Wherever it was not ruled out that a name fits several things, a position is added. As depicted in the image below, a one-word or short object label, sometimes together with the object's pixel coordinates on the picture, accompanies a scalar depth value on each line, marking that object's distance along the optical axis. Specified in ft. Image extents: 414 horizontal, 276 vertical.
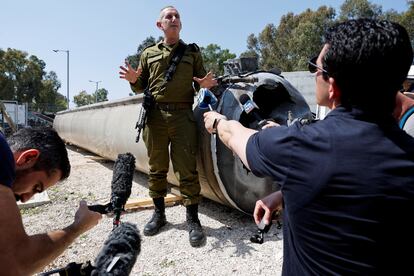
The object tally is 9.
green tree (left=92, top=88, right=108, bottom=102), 187.87
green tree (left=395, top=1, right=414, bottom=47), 84.13
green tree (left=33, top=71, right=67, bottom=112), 129.90
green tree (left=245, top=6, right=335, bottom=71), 93.66
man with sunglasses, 3.24
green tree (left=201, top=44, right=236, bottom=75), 154.38
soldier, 11.63
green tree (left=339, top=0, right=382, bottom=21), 94.38
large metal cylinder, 11.41
